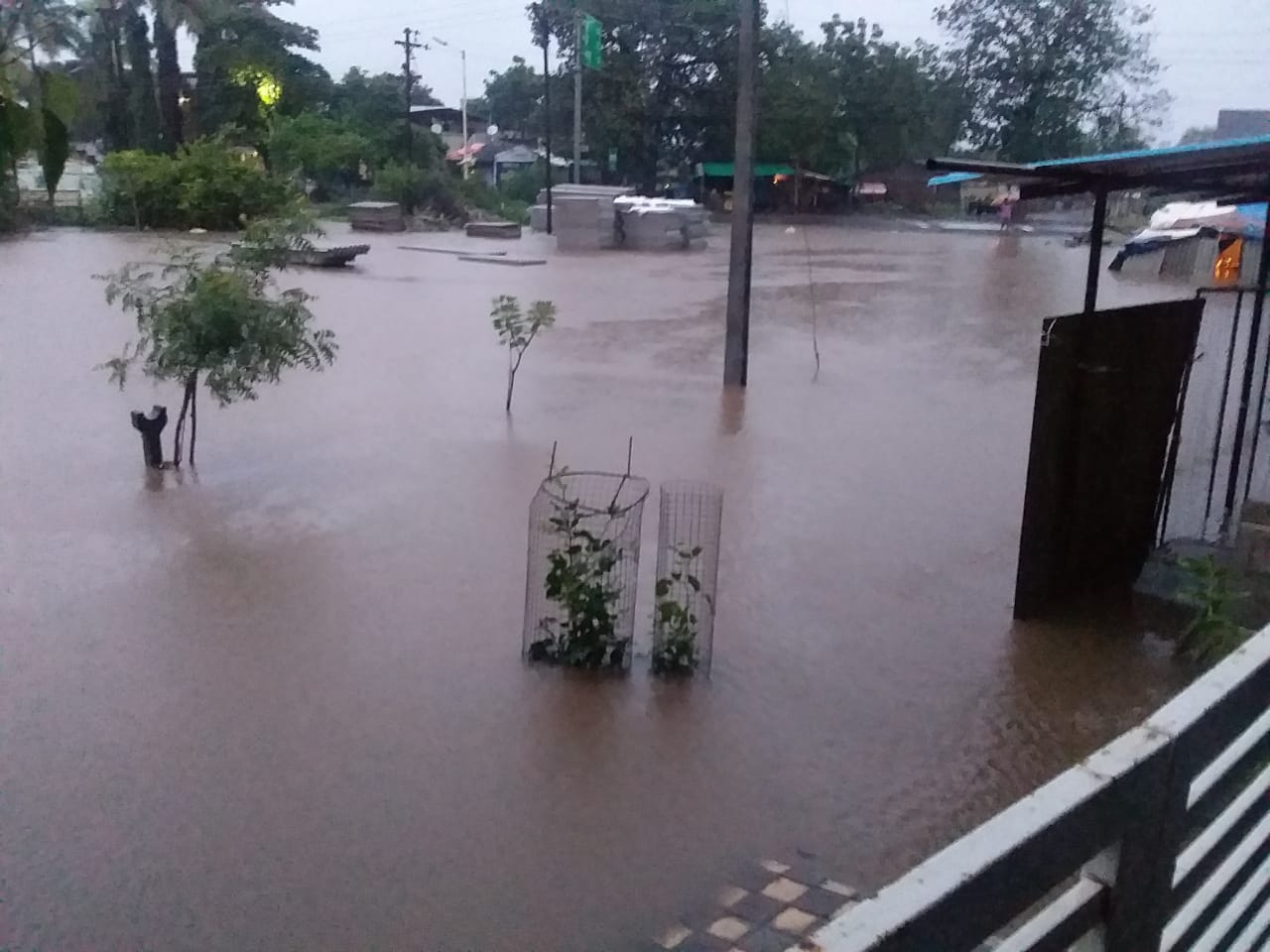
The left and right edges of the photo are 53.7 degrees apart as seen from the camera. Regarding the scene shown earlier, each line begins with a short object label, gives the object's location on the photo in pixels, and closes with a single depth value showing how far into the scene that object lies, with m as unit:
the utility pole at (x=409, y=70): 46.72
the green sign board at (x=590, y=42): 37.19
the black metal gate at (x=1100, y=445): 6.04
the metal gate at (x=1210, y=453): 6.94
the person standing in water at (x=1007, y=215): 45.56
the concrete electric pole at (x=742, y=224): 12.09
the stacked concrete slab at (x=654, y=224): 31.06
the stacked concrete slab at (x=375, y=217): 35.47
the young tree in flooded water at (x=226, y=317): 8.23
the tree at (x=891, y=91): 52.72
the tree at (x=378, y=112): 49.56
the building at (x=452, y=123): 66.02
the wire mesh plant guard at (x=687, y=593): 5.41
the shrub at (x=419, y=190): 40.66
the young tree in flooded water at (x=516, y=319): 10.37
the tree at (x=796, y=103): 50.12
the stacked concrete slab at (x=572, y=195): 31.20
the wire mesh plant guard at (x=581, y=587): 5.42
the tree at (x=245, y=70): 48.00
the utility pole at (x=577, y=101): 44.31
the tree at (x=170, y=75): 39.81
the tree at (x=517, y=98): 55.28
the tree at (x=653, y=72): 49.56
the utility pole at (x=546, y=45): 40.94
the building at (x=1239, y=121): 33.22
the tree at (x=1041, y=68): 51.31
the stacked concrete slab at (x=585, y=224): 30.67
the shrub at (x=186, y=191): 33.59
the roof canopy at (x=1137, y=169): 5.72
